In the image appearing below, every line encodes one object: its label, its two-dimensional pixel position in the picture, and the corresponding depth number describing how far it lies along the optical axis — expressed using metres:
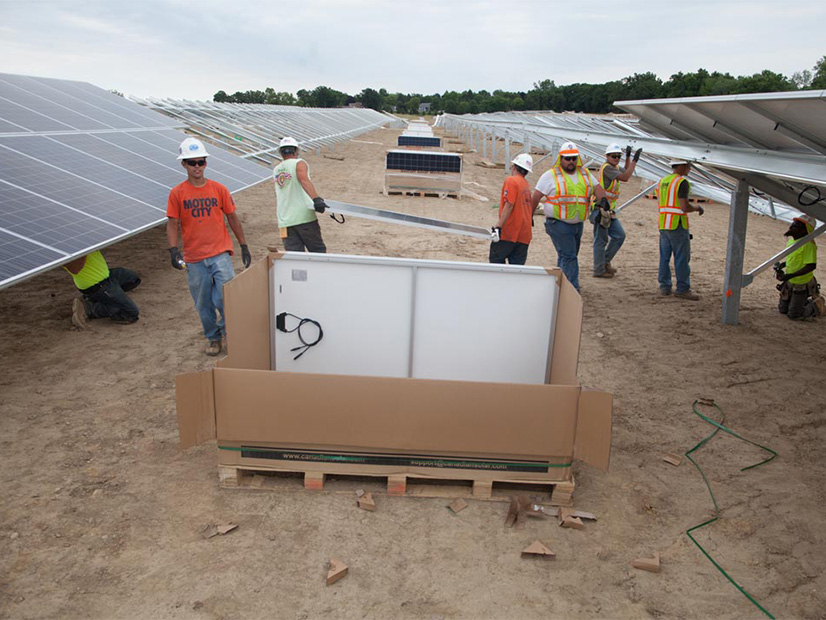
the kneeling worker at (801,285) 7.07
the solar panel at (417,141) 21.12
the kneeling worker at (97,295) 6.09
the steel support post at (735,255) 6.66
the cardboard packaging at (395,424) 3.51
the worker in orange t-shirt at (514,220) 6.01
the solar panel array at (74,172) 5.25
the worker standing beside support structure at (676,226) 7.45
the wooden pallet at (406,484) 3.71
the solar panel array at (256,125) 14.83
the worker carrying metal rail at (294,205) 6.18
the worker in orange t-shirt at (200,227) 5.06
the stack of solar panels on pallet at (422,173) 14.46
